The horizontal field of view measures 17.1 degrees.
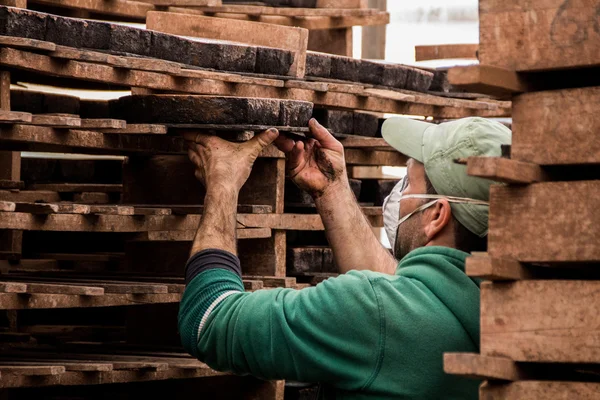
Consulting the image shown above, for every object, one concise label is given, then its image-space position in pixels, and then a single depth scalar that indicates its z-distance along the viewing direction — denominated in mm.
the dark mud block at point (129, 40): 8297
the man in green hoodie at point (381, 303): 6212
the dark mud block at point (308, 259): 10251
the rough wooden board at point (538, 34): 5276
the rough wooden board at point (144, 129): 7832
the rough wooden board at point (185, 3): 11256
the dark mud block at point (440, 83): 11796
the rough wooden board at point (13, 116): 7354
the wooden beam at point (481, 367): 5293
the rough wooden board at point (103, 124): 7777
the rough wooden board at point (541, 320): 5197
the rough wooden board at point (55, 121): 7600
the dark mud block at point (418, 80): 11099
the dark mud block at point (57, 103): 9657
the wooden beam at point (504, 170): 5139
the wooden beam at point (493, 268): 5269
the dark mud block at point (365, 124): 10552
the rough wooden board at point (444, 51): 13969
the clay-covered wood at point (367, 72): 10190
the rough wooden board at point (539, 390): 5204
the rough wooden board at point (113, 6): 9978
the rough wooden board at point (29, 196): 8966
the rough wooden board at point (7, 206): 7538
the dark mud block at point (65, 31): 7859
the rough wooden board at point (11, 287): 7475
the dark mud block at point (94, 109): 9670
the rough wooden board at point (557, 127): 5249
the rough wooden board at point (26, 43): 7470
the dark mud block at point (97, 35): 8112
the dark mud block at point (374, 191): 11201
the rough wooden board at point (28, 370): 7641
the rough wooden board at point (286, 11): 11609
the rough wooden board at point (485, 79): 5197
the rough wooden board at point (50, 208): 7743
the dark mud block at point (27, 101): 9636
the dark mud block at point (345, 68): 10374
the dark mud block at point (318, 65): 10087
